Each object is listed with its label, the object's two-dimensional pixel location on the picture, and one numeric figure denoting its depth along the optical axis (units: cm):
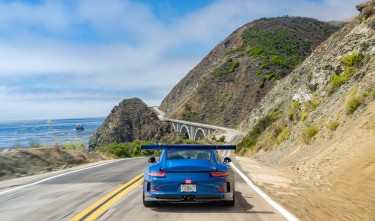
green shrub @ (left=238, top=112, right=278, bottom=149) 4460
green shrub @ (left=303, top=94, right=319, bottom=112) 2972
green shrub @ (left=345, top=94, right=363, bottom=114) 1825
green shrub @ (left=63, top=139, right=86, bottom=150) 2580
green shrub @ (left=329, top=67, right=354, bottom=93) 2644
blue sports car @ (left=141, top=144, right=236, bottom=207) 784
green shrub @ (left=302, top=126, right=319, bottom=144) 2220
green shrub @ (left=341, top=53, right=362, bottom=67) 2712
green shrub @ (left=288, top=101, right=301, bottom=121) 3256
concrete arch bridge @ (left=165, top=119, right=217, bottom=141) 9762
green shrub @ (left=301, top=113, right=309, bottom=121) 2862
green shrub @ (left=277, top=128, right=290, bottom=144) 3058
